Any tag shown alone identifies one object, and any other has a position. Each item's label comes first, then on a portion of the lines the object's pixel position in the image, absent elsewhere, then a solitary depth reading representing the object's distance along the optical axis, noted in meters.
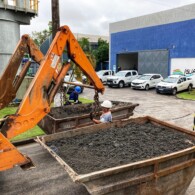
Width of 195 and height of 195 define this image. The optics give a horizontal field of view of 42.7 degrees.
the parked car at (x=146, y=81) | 26.89
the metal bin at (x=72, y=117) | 8.23
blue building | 28.80
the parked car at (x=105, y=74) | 32.09
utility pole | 13.43
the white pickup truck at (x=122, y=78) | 29.06
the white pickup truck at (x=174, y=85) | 23.42
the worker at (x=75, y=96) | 11.49
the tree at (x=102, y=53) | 46.53
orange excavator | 4.49
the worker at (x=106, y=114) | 7.14
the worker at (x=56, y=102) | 12.93
